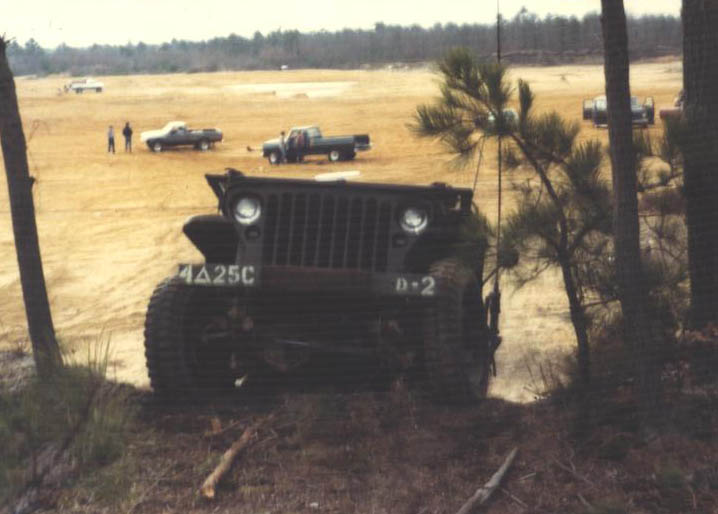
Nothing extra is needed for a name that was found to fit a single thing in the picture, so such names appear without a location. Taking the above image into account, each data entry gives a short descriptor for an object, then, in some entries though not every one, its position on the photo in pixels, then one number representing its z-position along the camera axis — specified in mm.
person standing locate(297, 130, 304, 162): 17828
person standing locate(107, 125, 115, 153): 21522
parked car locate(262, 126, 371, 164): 15938
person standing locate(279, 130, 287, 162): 17873
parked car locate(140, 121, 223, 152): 20547
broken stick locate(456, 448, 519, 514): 5684
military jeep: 6879
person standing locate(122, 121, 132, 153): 21438
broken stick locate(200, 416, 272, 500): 5914
